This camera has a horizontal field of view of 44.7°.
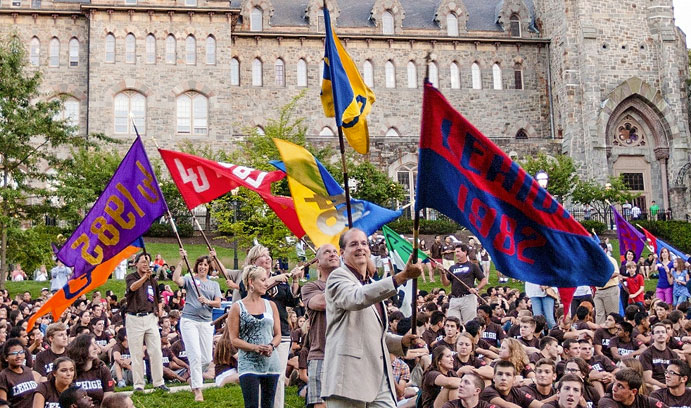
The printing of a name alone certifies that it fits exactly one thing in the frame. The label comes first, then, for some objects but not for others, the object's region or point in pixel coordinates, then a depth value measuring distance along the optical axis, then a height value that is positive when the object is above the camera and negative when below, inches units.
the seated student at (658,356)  477.7 -64.8
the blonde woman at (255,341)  352.2 -37.0
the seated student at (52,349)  419.5 -45.8
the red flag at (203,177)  494.3 +46.0
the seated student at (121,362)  578.2 -72.0
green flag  564.4 -0.6
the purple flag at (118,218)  462.6 +22.1
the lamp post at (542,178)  1093.6 +90.3
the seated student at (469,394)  345.1 -60.3
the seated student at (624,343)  528.4 -63.2
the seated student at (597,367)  423.5 -65.2
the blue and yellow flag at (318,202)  409.7 +24.8
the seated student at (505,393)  373.4 -65.7
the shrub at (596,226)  1618.6 +36.2
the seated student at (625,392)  360.2 -63.8
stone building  1893.5 +434.4
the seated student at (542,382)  388.2 -62.7
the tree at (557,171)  1690.5 +150.4
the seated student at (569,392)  350.9 -61.5
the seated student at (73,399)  298.8 -49.7
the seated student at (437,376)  380.3 -58.3
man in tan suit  252.5 -28.3
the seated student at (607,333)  537.6 -57.6
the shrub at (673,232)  1606.8 +21.7
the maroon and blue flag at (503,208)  258.8 +12.5
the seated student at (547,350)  460.1 -57.4
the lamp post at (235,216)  1274.6 +57.4
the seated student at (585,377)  394.3 -64.5
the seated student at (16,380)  367.6 -52.9
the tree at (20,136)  1109.6 +167.4
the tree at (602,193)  1695.4 +103.8
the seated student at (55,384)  346.6 -52.1
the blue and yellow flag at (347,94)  340.2 +65.6
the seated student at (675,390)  397.7 -70.3
